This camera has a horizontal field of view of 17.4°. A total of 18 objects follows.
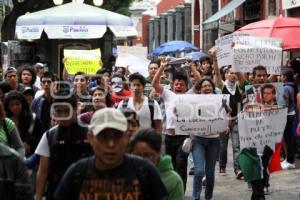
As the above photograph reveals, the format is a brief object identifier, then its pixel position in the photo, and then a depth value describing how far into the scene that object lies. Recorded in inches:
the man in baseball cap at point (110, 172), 198.1
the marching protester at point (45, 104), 432.0
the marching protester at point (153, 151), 226.4
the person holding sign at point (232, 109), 547.6
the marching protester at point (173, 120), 454.9
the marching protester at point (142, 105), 407.1
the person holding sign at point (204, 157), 448.9
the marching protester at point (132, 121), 288.1
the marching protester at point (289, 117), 622.9
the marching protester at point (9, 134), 325.6
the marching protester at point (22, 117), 375.4
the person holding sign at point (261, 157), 440.3
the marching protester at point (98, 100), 382.3
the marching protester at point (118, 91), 503.4
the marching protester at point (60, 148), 299.0
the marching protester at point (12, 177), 234.0
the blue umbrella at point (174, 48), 1372.2
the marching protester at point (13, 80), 481.7
